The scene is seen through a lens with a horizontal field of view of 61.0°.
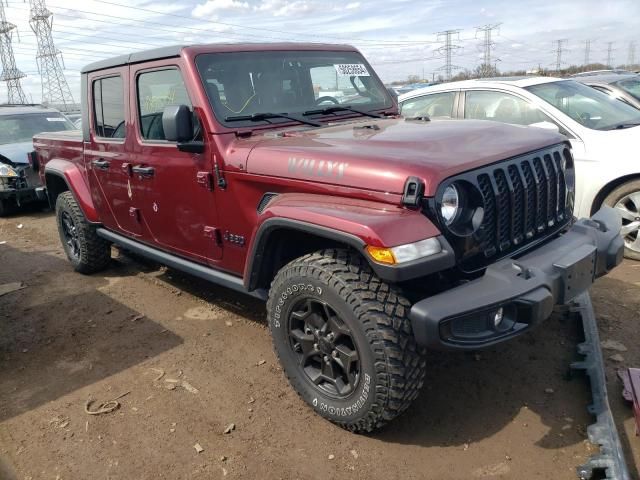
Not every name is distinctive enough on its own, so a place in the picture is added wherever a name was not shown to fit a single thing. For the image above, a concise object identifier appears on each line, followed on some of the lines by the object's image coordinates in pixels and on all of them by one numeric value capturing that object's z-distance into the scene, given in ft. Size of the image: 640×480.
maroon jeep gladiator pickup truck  8.06
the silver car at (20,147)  28.50
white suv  16.30
